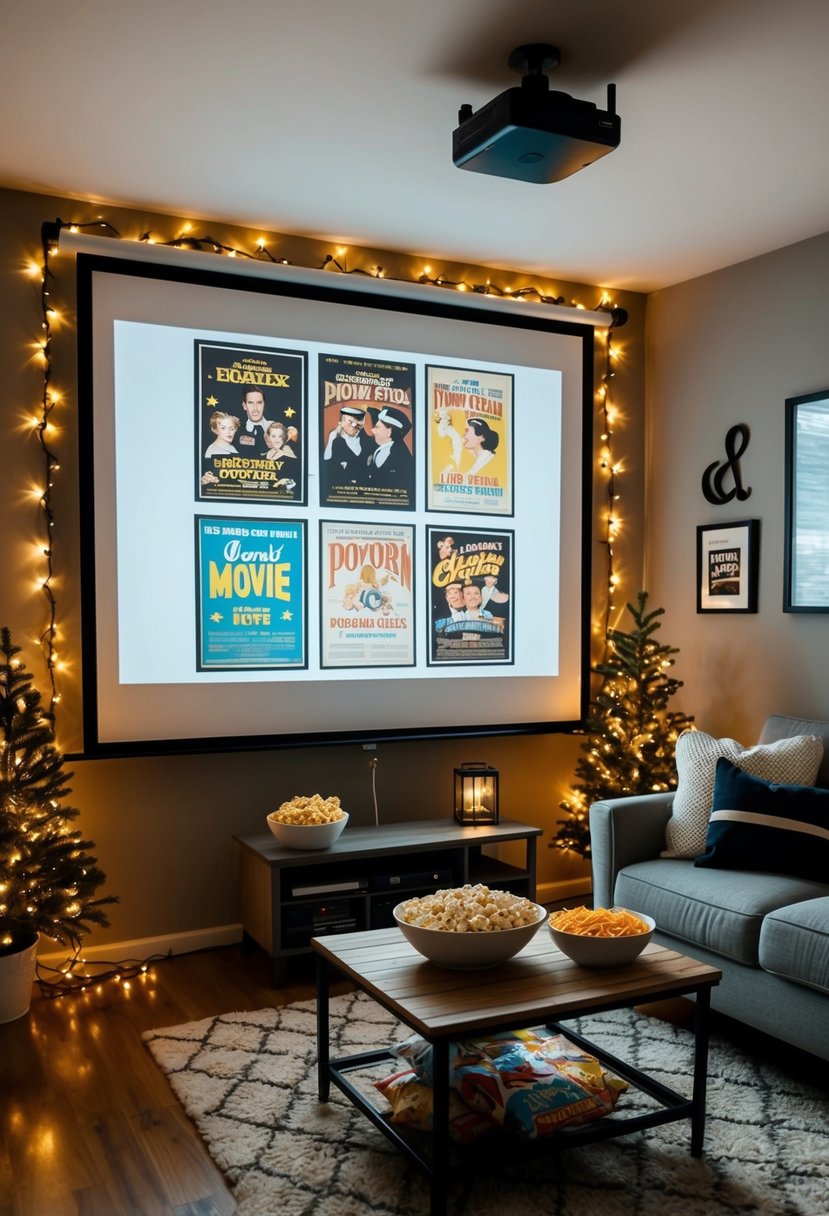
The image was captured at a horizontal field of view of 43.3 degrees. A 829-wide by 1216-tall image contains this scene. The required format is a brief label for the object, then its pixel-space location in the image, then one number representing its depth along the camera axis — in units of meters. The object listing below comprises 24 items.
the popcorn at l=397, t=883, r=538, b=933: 2.46
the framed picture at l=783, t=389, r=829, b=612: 4.12
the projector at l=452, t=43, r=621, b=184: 2.70
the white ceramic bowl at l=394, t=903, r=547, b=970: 2.44
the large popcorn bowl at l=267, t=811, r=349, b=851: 3.72
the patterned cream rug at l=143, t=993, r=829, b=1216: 2.34
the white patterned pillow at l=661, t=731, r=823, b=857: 3.61
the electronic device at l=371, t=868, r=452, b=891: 3.92
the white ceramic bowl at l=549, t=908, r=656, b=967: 2.50
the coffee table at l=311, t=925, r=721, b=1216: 2.20
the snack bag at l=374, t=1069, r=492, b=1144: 2.41
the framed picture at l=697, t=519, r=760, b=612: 4.44
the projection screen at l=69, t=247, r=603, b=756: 3.85
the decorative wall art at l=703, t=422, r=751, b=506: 4.52
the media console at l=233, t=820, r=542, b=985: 3.73
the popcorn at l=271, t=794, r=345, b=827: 3.76
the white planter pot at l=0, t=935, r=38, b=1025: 3.34
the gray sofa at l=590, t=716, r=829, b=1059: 2.83
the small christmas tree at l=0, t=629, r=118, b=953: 3.30
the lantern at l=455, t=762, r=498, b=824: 4.21
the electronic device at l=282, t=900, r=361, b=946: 3.74
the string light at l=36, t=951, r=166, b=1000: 3.67
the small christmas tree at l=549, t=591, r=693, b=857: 4.41
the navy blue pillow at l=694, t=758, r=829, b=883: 3.28
